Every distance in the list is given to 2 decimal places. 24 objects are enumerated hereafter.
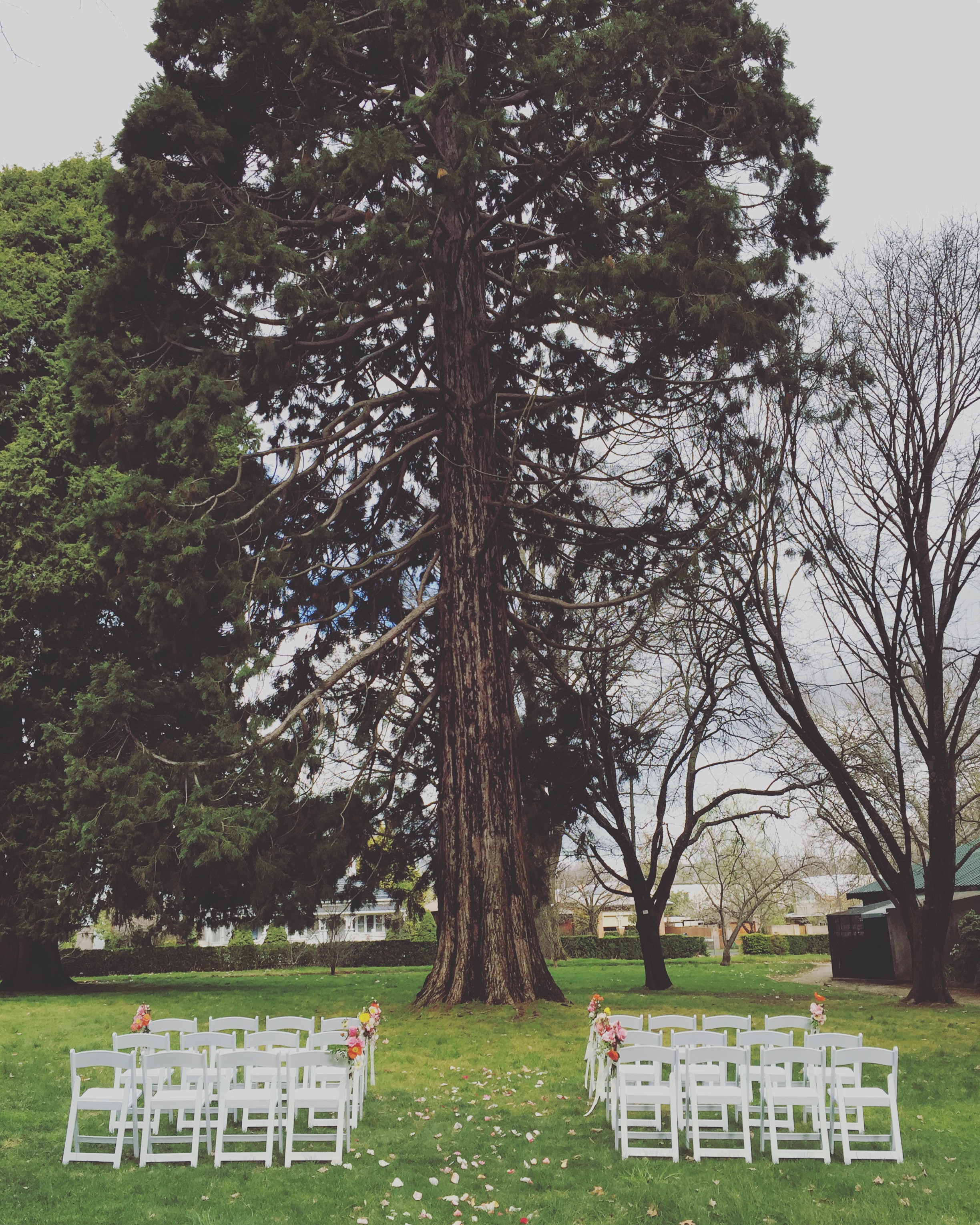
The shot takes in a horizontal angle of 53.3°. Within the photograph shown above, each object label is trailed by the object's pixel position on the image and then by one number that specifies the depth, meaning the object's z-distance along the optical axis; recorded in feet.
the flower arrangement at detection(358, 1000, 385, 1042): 22.97
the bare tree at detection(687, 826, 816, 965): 119.55
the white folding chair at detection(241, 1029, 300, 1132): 21.02
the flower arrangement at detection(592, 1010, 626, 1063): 21.36
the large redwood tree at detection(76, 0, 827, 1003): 33.24
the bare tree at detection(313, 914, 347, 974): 101.91
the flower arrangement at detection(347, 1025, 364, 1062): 20.49
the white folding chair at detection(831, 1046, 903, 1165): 20.02
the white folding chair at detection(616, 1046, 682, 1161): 20.29
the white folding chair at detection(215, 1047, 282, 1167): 19.83
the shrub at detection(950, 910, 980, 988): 65.77
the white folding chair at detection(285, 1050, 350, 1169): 19.95
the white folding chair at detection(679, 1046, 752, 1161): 20.24
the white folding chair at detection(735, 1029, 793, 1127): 21.67
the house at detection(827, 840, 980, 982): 77.66
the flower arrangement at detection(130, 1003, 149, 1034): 23.07
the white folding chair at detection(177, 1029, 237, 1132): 21.24
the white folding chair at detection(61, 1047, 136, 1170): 19.27
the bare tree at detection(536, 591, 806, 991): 56.90
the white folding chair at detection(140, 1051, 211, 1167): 19.69
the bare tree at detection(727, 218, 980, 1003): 47.24
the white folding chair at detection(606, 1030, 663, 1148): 20.54
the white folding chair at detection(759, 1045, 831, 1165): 20.13
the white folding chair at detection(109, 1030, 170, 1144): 21.03
